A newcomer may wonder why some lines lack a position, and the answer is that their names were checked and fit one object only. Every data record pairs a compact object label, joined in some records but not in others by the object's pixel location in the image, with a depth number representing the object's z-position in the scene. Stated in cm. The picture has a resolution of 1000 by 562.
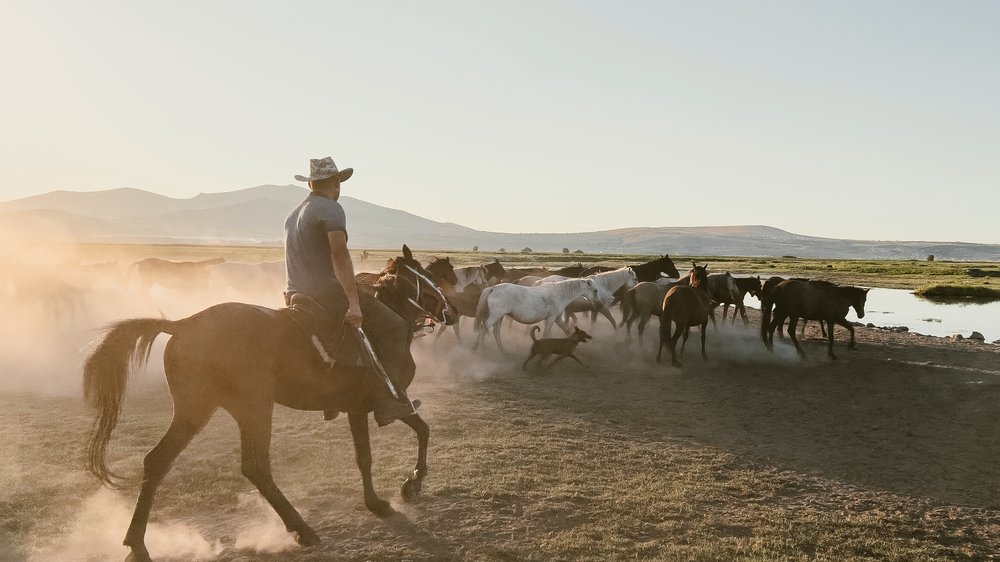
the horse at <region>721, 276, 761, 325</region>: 2231
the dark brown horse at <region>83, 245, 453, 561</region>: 525
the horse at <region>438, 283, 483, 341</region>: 1948
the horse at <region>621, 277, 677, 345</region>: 1918
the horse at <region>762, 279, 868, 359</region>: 1717
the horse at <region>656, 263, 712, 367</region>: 1589
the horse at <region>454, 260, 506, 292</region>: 2293
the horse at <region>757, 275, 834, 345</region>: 1808
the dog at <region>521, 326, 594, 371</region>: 1534
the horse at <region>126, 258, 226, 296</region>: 2692
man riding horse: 559
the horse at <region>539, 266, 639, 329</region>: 1906
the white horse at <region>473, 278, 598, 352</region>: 1731
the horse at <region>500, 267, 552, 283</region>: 2453
